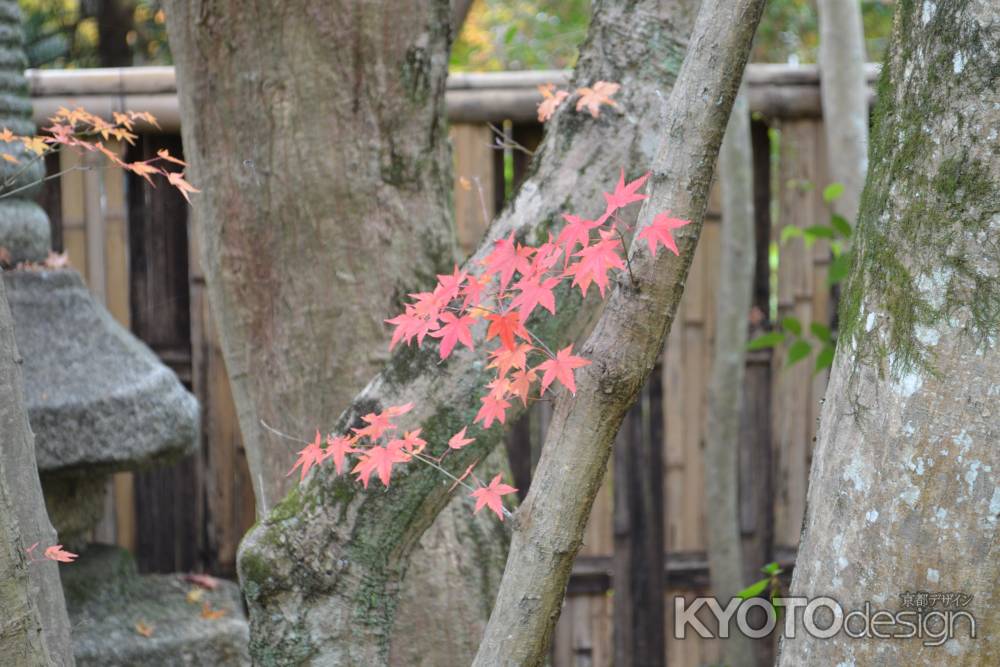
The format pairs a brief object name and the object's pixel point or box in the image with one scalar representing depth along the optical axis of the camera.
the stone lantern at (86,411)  4.27
